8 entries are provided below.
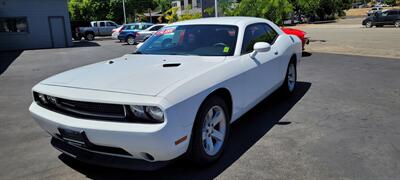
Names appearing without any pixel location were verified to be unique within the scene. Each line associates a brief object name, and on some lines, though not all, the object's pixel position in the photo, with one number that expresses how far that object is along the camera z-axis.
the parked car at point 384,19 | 31.31
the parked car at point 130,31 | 24.28
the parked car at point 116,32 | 26.80
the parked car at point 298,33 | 12.24
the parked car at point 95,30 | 31.75
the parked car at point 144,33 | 22.95
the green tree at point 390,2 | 88.32
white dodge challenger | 2.88
